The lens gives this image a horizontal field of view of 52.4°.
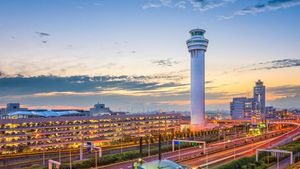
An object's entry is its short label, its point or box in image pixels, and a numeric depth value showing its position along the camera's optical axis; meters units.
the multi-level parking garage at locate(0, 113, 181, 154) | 88.00
